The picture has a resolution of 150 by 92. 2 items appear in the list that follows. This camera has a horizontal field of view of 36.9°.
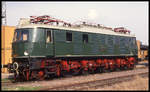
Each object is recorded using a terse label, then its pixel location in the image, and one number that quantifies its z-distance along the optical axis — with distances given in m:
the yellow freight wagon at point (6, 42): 22.85
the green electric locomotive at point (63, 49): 14.88
